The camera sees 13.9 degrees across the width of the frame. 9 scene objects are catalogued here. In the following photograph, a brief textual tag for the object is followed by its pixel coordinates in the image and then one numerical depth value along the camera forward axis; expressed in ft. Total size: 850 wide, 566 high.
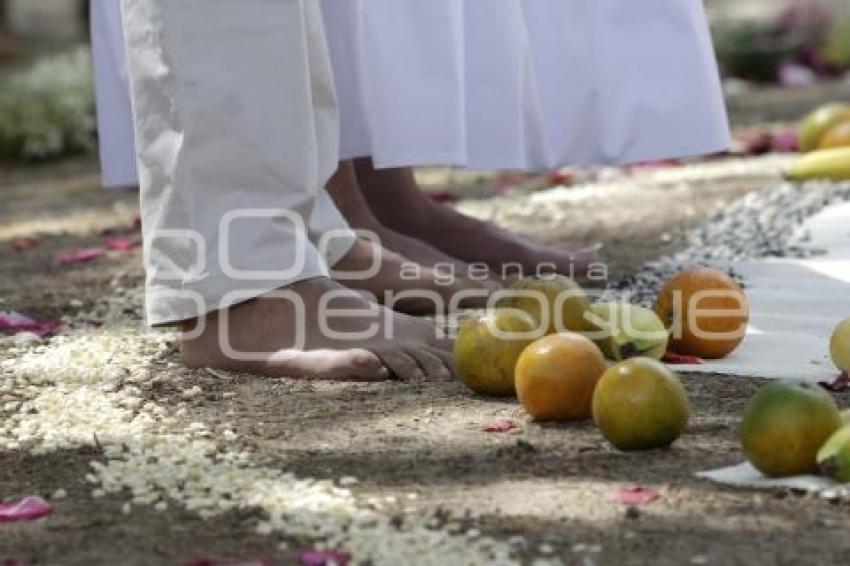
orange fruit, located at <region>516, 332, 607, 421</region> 17.42
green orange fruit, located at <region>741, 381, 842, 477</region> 15.24
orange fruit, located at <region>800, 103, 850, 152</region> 35.35
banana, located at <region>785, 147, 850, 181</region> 32.23
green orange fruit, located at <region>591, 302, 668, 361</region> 19.52
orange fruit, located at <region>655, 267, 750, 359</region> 20.17
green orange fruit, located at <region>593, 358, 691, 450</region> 16.22
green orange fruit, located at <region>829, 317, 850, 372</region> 18.84
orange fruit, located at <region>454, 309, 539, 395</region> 18.59
